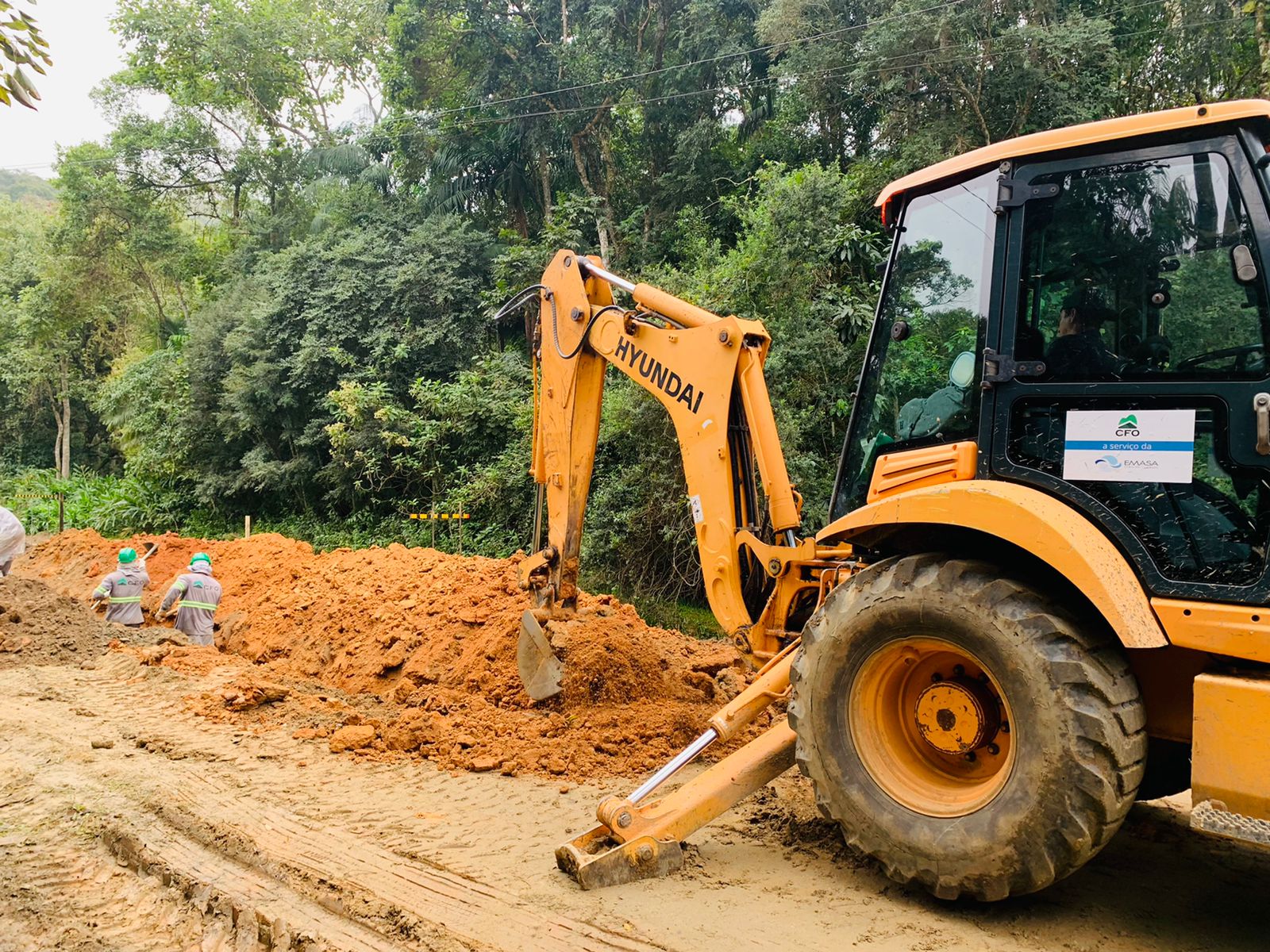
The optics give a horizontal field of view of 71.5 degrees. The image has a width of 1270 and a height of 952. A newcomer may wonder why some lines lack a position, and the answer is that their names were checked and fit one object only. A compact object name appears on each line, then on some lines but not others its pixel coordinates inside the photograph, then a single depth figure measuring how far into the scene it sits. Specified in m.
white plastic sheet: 9.81
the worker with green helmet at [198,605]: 9.57
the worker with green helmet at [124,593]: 9.94
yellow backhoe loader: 2.98
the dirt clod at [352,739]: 5.95
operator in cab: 3.29
